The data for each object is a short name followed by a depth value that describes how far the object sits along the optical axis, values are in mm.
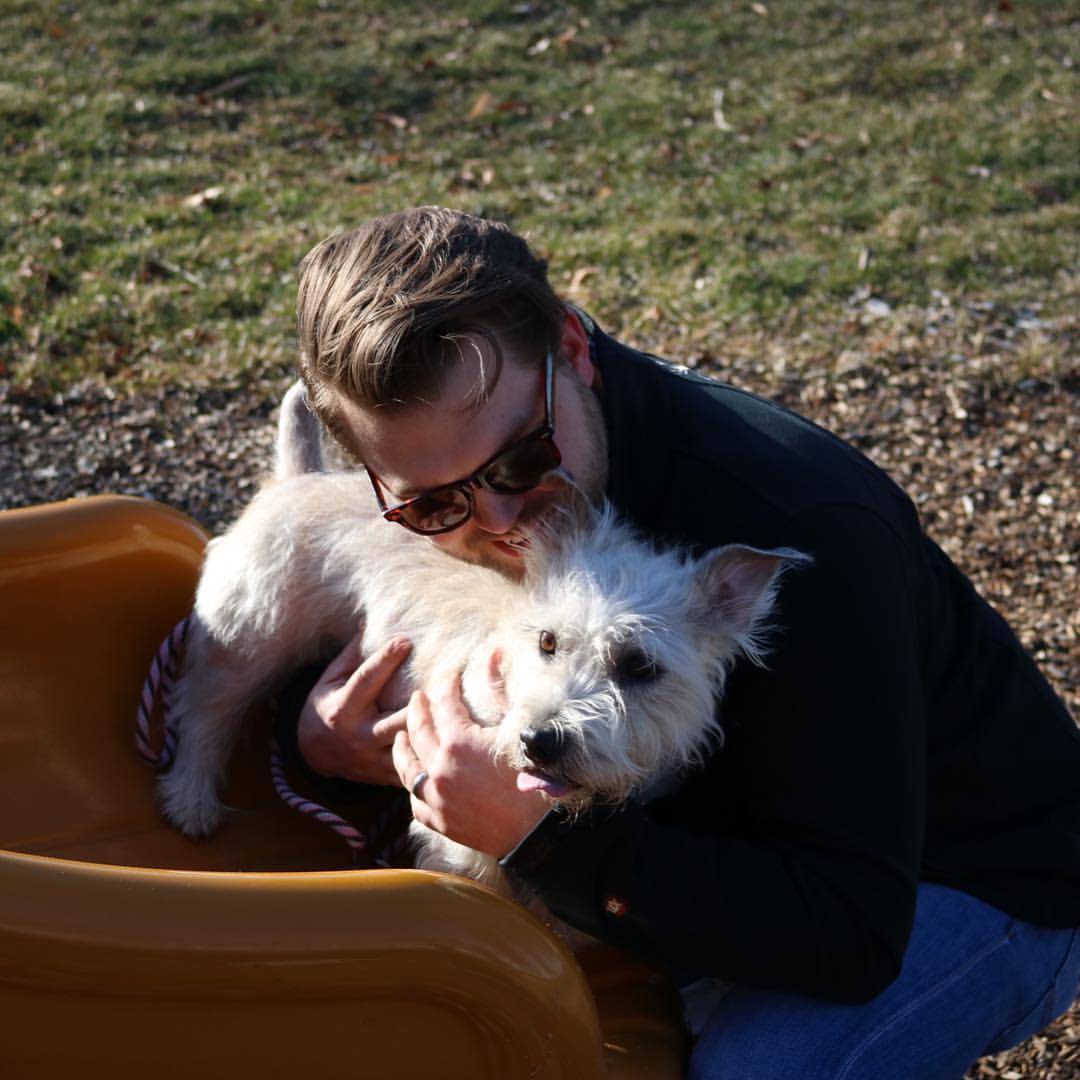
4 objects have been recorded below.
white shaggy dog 2377
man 2266
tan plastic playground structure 1991
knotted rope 3109
